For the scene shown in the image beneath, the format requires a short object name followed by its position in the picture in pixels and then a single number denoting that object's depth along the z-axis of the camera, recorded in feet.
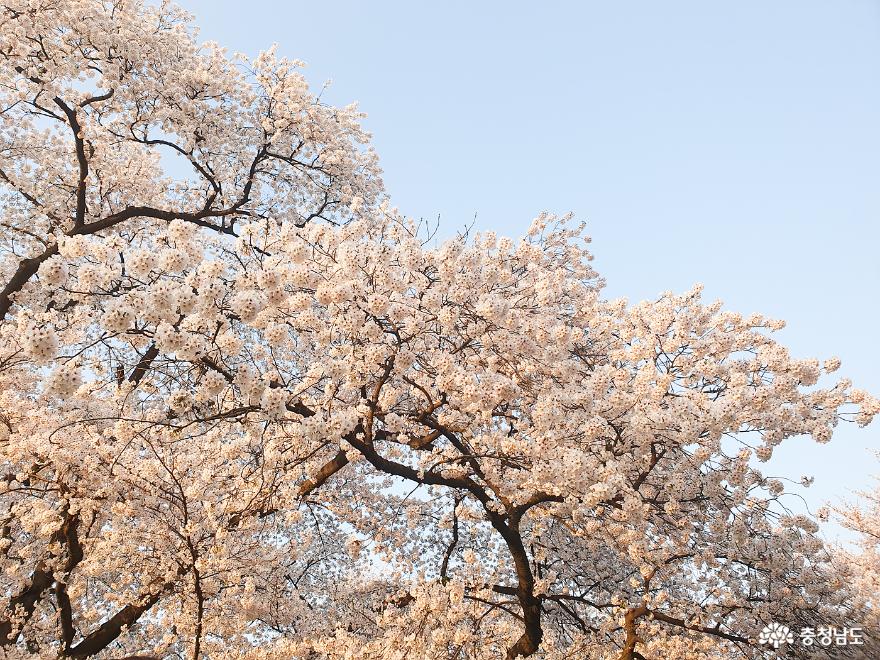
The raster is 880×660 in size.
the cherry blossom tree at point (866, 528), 59.48
